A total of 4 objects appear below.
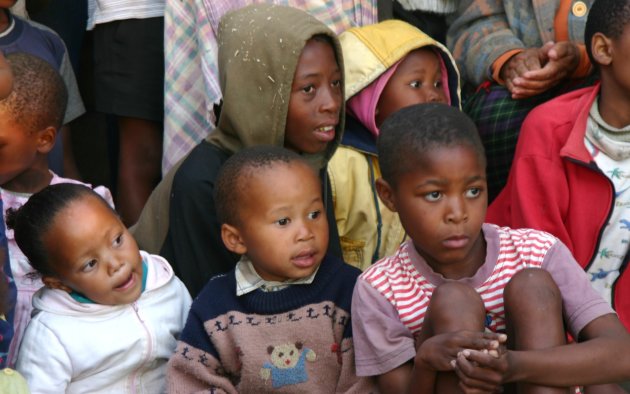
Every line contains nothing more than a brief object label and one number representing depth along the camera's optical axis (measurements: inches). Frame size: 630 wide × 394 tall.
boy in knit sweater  219.5
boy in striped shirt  186.9
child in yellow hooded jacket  272.2
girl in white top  221.9
